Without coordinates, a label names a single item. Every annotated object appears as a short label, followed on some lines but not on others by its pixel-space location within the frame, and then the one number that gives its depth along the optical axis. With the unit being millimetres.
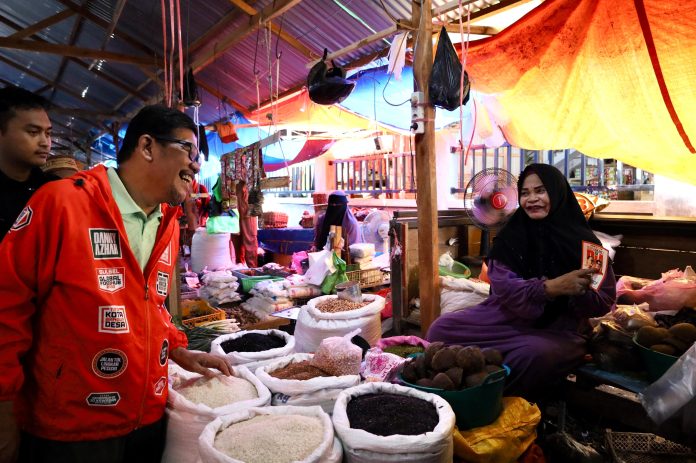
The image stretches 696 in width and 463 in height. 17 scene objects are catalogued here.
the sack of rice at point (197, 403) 1806
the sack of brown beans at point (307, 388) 1997
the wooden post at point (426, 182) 3549
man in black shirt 2182
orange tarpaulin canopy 3125
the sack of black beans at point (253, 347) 2385
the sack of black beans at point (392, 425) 1536
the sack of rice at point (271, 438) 1486
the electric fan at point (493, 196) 3695
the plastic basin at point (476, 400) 1996
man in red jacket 1440
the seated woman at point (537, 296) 2719
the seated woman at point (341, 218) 6782
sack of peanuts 3115
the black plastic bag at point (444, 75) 3445
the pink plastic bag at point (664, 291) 3205
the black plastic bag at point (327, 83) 4555
